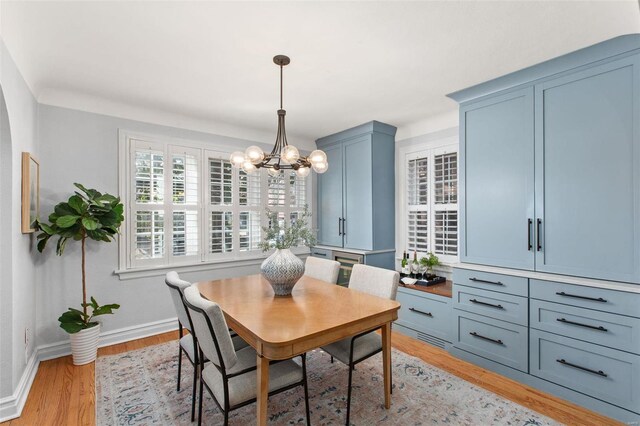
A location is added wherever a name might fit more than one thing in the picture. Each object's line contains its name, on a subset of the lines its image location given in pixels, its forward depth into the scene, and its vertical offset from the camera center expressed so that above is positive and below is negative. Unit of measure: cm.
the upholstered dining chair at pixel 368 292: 215 -68
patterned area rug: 212 -141
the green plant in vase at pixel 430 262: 380 -61
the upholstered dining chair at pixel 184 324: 208 -80
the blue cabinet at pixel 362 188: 419 +35
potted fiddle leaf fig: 278 -16
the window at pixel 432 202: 379 +13
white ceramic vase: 237 -44
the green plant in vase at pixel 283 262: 235 -38
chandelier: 229 +42
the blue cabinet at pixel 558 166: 217 +37
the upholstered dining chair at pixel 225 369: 163 -93
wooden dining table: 165 -65
